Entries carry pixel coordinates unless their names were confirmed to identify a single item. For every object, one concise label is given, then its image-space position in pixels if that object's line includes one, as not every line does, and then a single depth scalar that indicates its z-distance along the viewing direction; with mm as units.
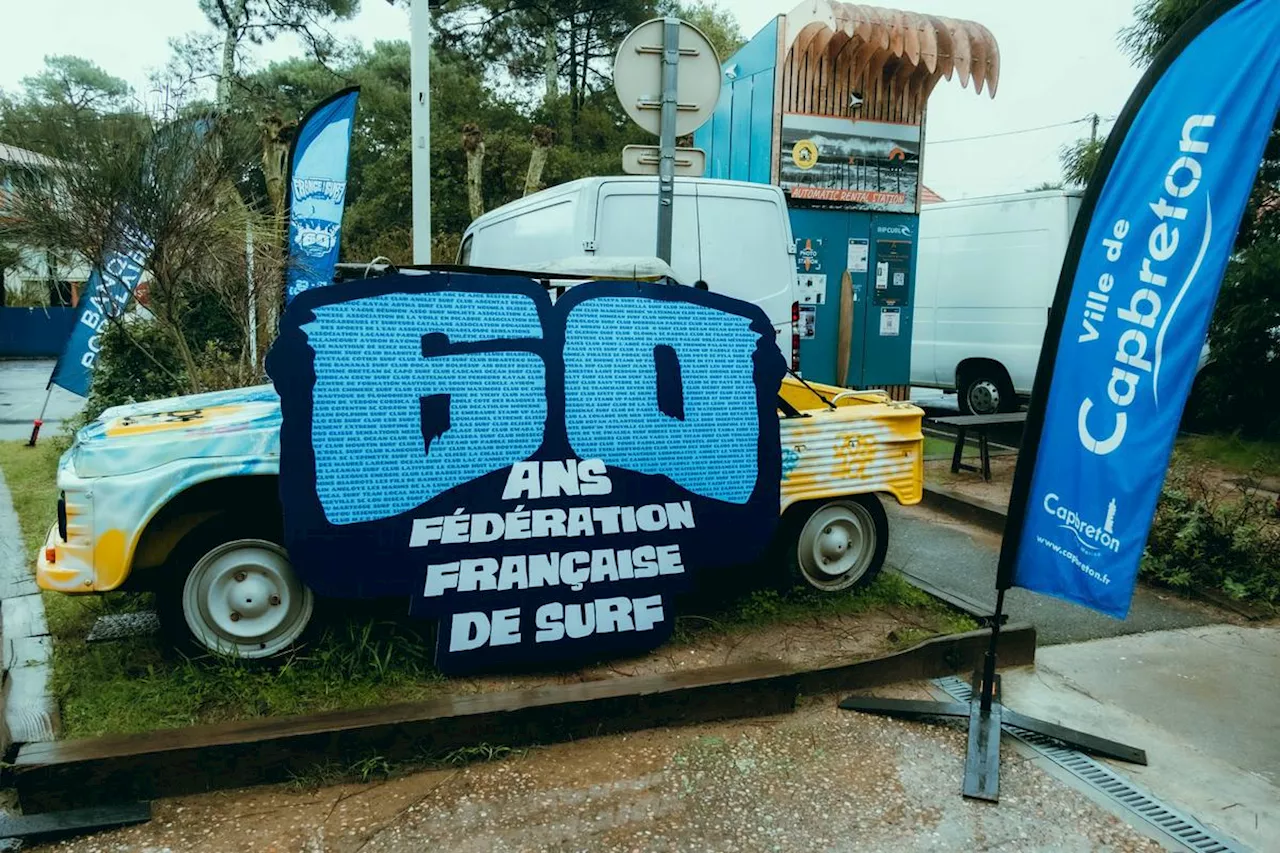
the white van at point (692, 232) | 6395
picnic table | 8125
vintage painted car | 3346
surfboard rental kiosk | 10250
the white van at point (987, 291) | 10383
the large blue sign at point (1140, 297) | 2922
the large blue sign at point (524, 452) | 3473
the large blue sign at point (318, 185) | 8078
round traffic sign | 4762
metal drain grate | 2988
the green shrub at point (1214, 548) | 5434
